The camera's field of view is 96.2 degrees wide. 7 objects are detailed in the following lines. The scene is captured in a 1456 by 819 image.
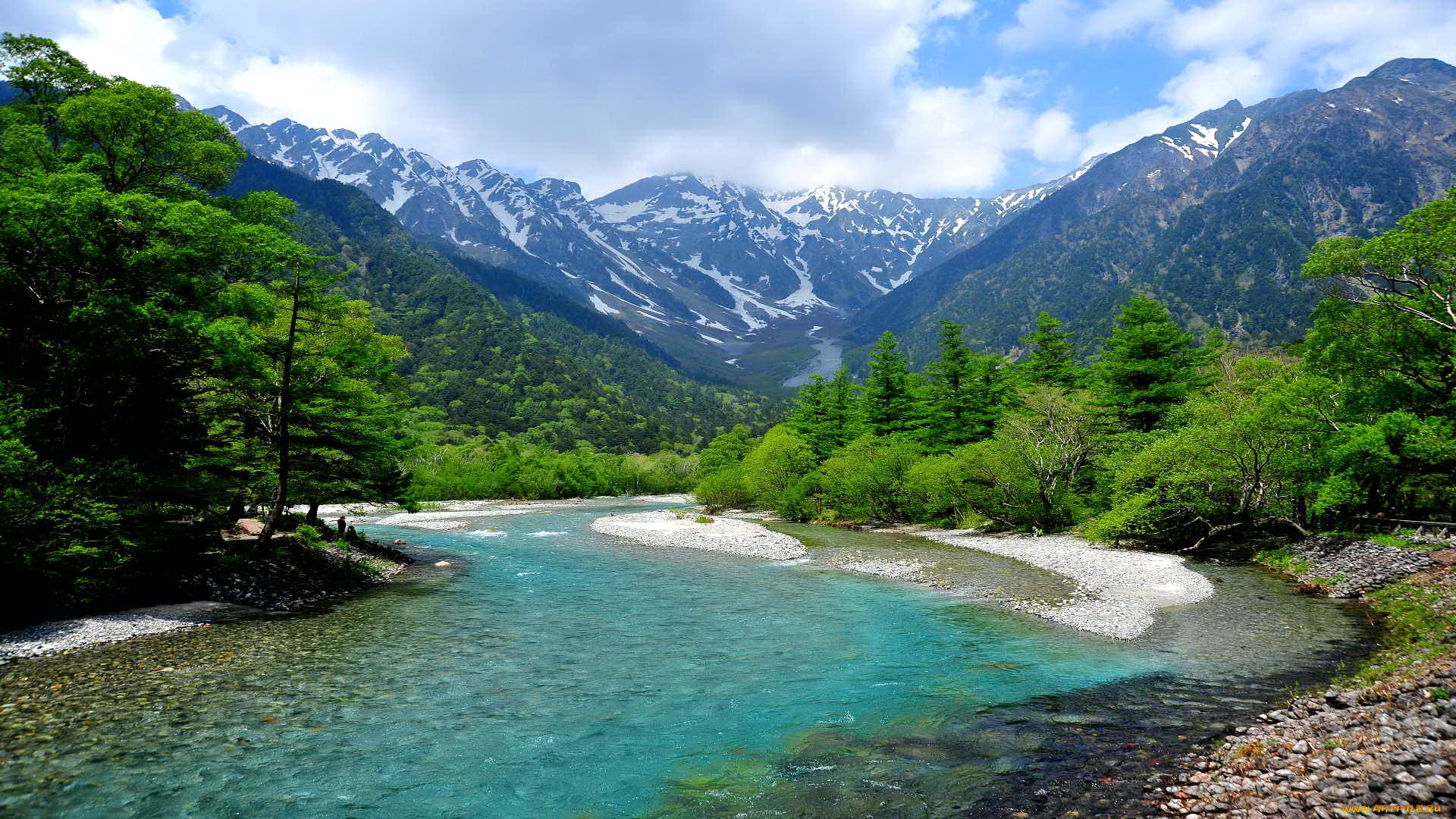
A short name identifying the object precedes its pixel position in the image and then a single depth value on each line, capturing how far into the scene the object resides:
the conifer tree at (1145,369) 47.00
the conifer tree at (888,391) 71.00
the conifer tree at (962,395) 60.94
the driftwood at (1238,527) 34.34
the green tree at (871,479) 57.72
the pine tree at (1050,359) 61.25
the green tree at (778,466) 73.44
